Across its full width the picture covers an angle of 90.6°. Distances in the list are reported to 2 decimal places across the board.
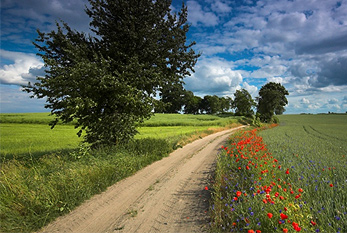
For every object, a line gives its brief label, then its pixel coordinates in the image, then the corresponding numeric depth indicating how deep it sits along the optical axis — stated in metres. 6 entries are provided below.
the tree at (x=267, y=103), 47.66
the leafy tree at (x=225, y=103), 98.31
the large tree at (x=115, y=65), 7.13
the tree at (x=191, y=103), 94.94
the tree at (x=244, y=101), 63.88
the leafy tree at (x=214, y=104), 94.68
